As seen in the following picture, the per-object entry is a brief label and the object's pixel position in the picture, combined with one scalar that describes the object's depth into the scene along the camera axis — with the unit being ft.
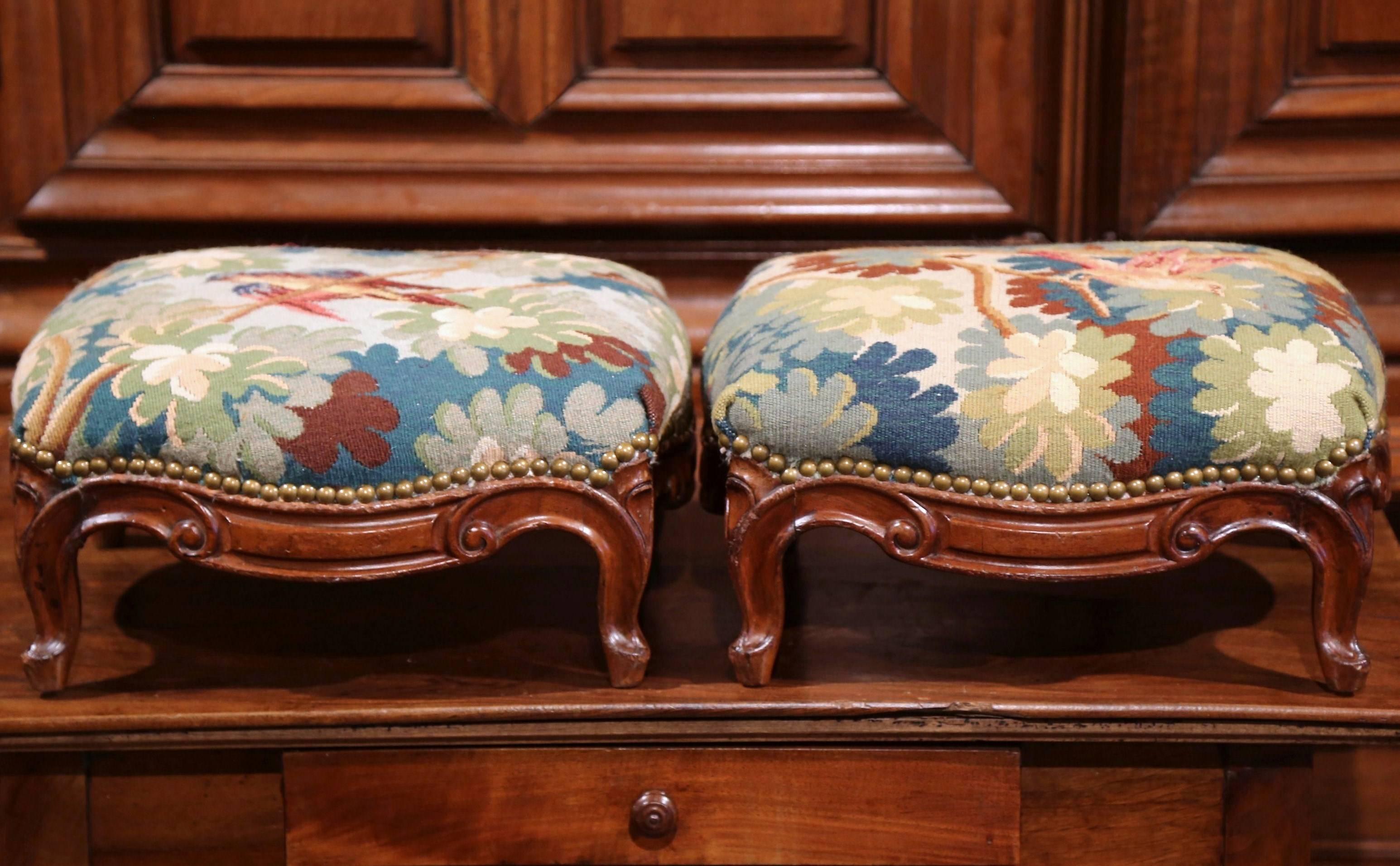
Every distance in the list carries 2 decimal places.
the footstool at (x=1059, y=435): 4.86
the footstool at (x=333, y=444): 4.90
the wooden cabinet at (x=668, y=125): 6.31
